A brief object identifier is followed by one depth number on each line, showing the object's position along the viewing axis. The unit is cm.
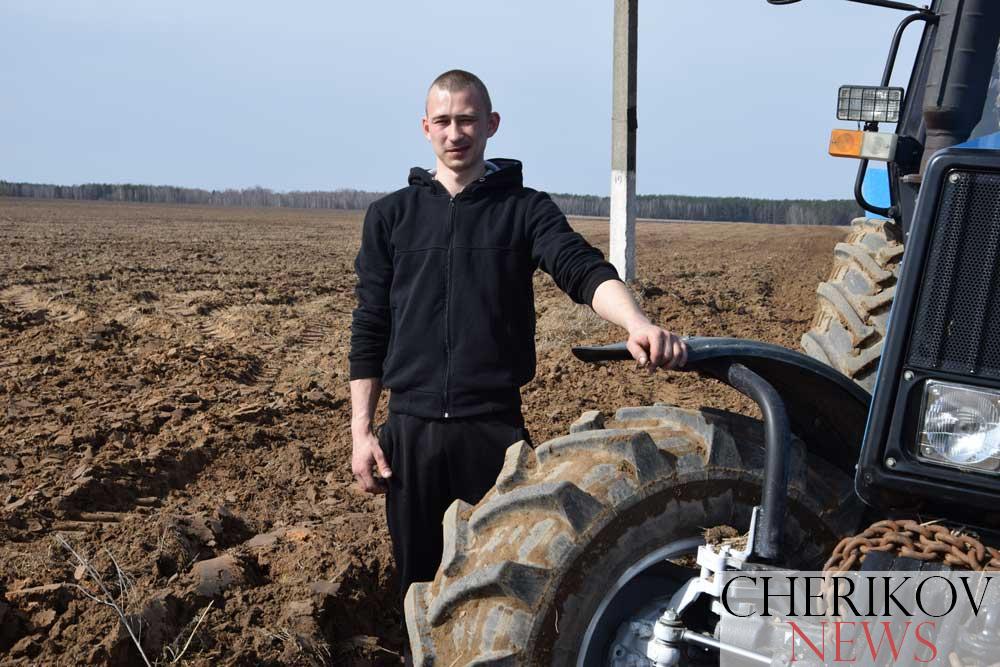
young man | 340
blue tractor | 245
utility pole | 1100
